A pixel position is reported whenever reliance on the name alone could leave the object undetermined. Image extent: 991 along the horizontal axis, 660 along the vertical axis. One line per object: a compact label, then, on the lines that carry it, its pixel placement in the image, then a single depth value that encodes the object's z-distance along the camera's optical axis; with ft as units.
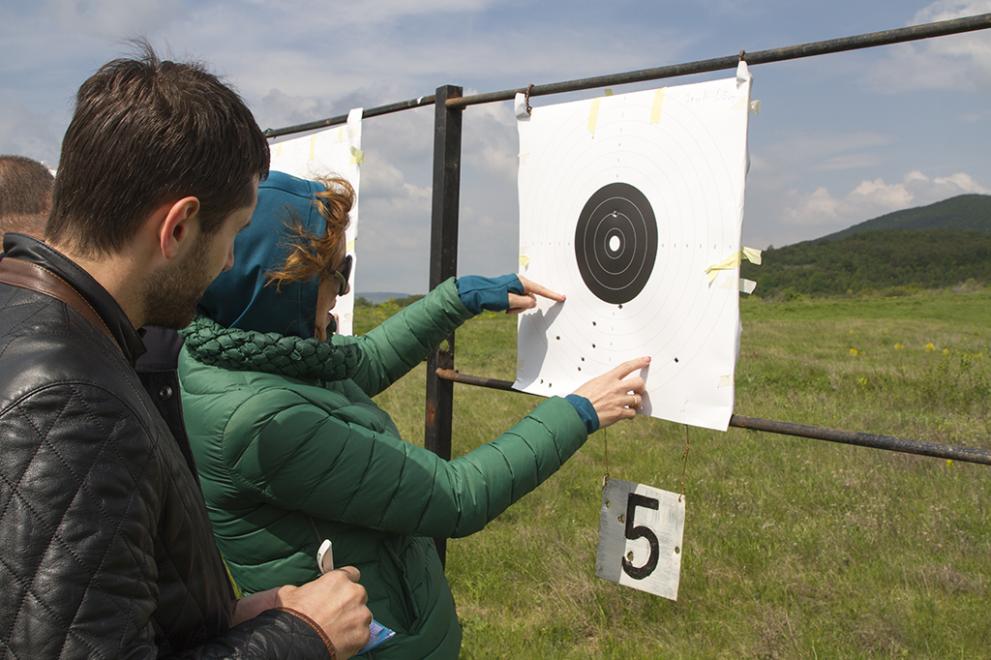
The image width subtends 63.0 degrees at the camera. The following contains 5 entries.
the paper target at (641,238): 6.13
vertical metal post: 7.91
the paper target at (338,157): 9.12
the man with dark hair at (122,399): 2.39
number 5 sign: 6.53
